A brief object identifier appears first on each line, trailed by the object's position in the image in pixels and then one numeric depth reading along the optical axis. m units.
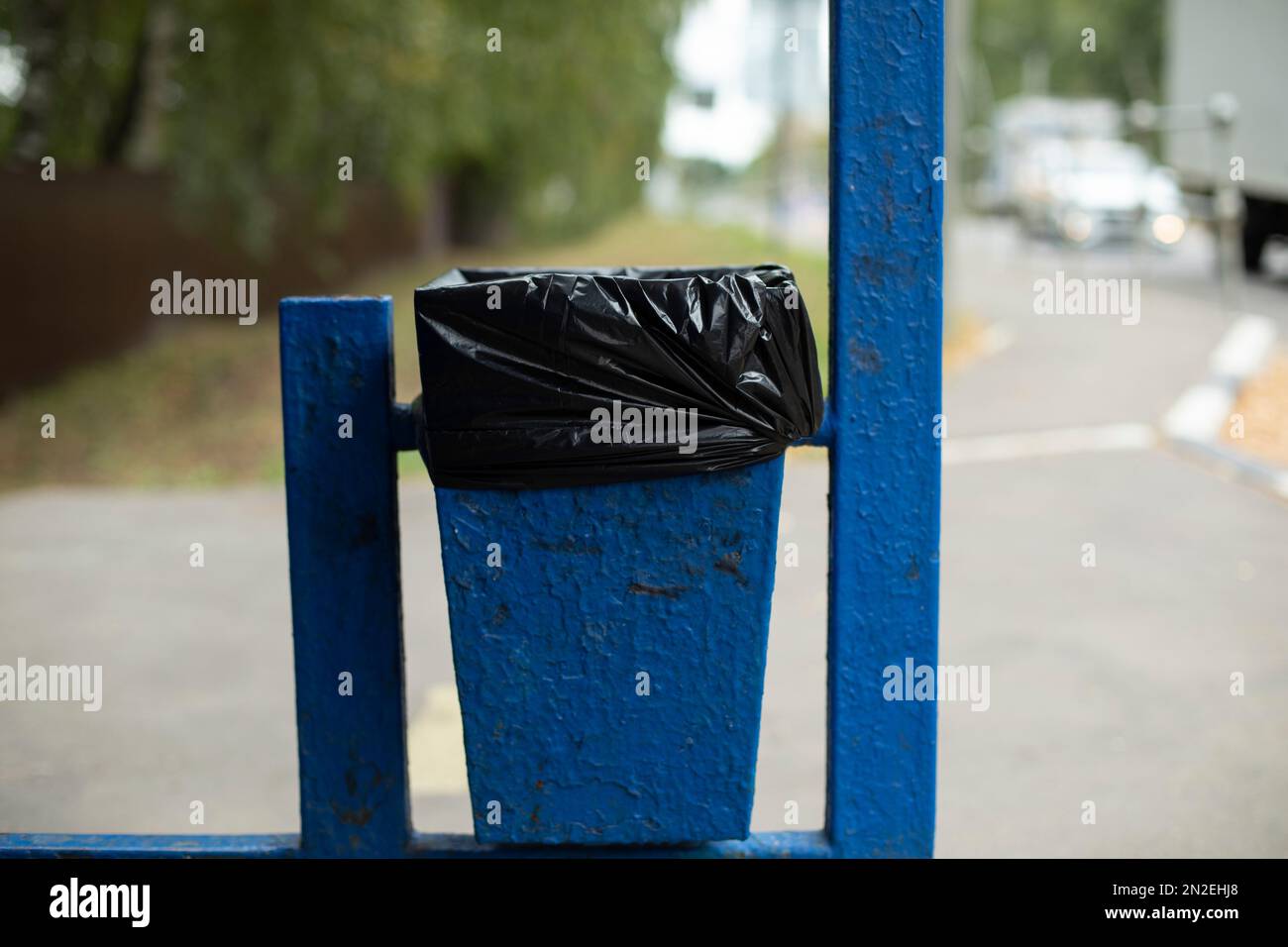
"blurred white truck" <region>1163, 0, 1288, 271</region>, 15.37
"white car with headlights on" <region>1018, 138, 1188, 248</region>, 22.92
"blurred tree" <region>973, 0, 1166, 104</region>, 60.81
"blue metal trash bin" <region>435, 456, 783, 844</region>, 2.62
